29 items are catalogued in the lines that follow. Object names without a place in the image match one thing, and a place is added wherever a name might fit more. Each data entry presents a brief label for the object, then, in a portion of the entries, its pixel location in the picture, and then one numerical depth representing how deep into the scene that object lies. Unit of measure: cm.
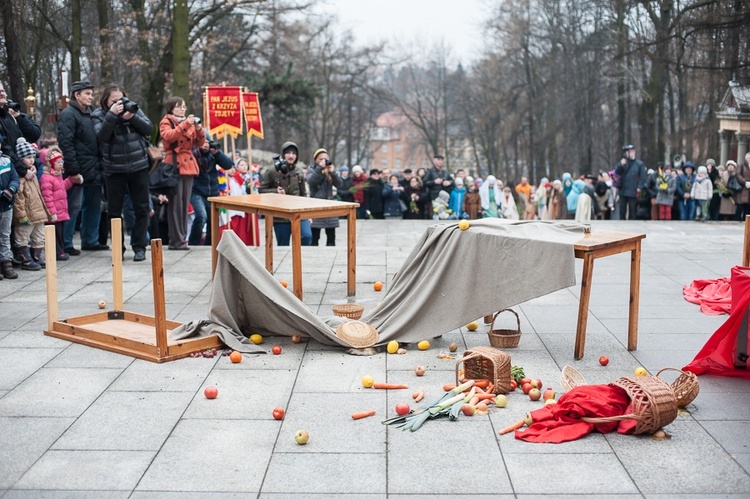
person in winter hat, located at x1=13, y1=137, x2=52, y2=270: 970
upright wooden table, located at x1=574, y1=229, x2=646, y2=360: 620
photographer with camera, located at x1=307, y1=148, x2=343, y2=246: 1232
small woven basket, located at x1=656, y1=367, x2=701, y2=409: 518
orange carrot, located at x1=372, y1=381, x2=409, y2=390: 565
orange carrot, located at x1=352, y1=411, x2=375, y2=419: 508
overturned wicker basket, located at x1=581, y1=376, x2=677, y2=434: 471
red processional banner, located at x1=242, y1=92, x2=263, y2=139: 1450
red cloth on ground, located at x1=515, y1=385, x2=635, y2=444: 479
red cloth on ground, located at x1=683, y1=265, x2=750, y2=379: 593
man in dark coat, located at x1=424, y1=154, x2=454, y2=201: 1875
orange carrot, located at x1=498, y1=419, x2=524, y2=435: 486
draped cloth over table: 632
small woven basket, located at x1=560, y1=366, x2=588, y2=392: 545
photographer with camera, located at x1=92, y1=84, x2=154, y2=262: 991
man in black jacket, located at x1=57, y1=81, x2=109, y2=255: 1052
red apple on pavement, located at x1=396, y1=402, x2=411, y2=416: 511
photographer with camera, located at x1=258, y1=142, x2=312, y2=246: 1166
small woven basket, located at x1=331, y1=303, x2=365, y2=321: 732
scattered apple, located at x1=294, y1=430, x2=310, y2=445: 466
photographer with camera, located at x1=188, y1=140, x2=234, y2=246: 1166
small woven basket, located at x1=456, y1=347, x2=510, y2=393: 546
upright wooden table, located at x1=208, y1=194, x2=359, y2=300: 788
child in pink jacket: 1034
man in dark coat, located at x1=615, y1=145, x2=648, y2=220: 1848
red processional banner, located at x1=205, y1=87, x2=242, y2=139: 1358
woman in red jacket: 1073
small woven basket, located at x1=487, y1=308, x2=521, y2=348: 666
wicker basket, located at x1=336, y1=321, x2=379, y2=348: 654
